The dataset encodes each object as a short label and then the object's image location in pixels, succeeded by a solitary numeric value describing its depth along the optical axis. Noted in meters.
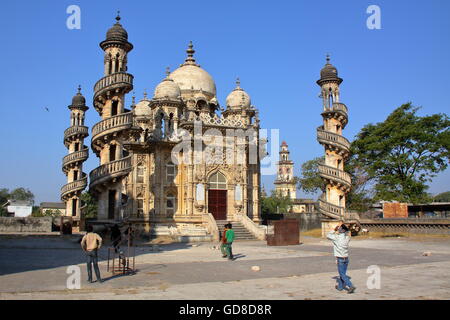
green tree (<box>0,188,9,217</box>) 102.55
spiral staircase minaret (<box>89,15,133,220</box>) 27.34
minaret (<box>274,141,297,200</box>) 121.62
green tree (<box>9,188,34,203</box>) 110.06
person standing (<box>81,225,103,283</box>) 10.90
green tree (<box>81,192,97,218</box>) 70.44
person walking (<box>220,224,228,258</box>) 17.52
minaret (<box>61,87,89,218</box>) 46.11
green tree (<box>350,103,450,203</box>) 37.62
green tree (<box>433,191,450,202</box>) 126.20
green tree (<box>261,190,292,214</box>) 91.58
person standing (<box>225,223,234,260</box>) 17.17
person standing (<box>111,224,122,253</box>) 18.07
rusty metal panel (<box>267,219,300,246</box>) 25.12
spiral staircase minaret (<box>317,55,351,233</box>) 34.28
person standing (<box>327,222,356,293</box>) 9.49
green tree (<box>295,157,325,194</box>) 60.44
